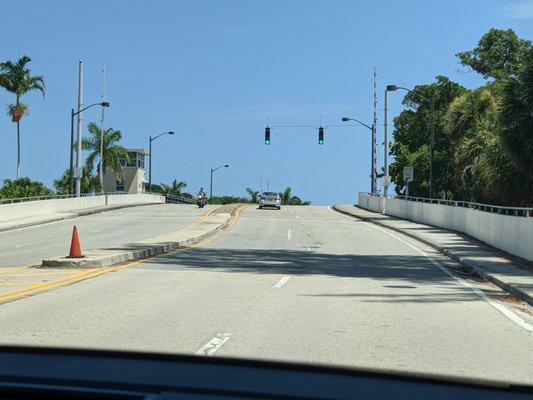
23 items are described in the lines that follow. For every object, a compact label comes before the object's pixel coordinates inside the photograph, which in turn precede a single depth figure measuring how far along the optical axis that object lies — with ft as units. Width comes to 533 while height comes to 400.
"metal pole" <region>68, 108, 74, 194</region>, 172.65
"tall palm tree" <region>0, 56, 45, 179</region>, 228.22
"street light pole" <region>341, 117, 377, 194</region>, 217.40
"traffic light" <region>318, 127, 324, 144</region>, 199.82
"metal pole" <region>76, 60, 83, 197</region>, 185.57
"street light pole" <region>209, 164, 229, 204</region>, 367.25
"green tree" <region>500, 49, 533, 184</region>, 81.61
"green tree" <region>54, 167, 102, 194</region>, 271.49
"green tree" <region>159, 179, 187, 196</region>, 377.95
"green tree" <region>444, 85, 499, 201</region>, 148.05
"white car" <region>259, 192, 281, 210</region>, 208.95
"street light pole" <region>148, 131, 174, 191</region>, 249.30
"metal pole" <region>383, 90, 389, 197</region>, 178.40
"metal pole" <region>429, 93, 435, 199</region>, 147.64
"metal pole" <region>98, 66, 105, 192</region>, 240.88
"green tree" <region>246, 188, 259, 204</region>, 383.90
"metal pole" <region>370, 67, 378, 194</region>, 218.67
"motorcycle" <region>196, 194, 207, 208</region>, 209.26
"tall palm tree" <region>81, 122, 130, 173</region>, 273.75
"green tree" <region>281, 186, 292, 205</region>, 373.40
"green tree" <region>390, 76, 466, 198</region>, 208.95
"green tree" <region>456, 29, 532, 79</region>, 226.38
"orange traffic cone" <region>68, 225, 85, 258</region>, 61.00
